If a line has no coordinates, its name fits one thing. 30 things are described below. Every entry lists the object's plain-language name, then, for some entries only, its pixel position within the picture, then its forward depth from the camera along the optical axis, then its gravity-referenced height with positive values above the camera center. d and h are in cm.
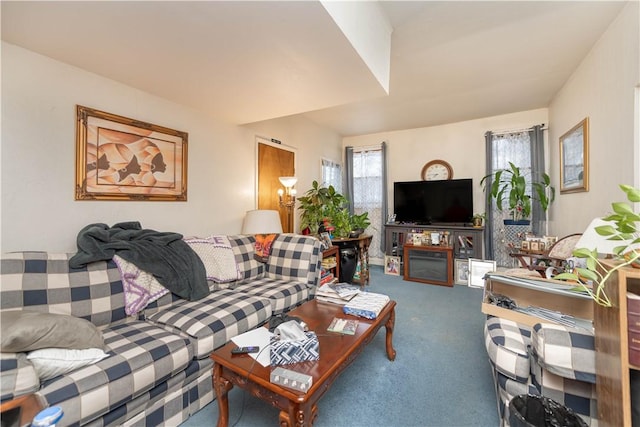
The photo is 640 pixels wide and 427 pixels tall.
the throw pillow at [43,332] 103 -51
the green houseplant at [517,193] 360 +30
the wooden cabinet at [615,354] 84 -48
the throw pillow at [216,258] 226 -39
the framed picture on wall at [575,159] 257 +60
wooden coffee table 106 -72
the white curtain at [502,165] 402 +77
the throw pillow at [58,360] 108 -64
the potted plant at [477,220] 411 -10
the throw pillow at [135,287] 175 -50
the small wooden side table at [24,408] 78 -61
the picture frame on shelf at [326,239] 338 -33
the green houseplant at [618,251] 86 -13
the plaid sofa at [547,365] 102 -68
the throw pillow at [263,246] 279 -34
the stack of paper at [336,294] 200 -63
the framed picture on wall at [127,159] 186 +45
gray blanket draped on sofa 170 -27
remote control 130 -68
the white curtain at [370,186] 509 +55
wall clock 454 +77
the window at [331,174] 470 +76
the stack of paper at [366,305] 176 -65
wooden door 335 +55
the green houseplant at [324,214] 384 +0
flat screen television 418 +21
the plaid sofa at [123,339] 107 -69
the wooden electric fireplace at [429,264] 391 -78
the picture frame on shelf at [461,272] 399 -89
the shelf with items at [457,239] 404 -40
